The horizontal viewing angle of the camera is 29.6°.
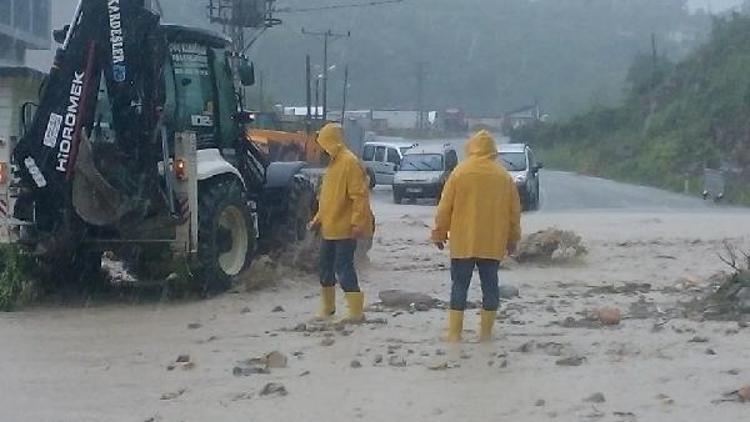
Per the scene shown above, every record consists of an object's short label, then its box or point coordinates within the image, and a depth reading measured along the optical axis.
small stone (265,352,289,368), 10.19
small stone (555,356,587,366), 9.94
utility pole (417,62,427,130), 92.93
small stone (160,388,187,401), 9.20
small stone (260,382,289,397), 9.15
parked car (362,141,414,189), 47.75
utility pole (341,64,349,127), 61.29
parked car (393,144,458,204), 39.66
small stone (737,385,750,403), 8.44
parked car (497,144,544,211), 36.19
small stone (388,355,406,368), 10.10
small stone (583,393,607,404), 8.57
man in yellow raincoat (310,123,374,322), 12.30
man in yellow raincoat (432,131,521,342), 11.13
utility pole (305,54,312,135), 56.37
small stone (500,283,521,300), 14.38
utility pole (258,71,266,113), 54.71
